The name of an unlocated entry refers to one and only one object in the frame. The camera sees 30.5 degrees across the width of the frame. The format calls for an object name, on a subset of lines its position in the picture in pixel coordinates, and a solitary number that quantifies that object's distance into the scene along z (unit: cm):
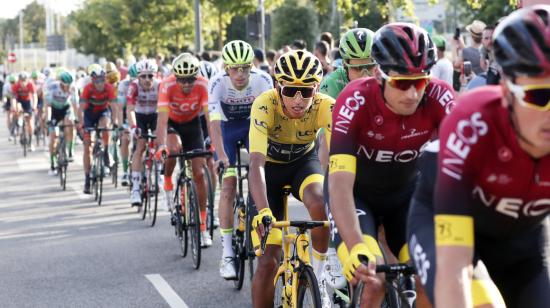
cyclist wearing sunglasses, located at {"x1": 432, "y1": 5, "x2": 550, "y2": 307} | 305
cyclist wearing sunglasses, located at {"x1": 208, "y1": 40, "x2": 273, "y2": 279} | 887
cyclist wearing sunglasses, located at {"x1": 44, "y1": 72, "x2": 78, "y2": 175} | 1766
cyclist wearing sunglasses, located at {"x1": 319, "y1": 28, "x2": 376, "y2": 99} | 688
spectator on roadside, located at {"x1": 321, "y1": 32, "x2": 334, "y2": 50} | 1613
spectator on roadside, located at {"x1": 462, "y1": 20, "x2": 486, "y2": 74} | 1235
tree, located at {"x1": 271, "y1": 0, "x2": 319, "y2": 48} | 5316
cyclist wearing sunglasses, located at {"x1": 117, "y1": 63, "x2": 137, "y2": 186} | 1490
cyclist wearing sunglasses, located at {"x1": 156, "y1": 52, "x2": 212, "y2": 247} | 1023
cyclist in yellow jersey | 621
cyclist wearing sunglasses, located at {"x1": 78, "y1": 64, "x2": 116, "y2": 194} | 1548
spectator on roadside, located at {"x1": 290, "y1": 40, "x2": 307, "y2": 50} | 1812
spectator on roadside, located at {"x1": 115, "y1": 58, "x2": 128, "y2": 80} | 2750
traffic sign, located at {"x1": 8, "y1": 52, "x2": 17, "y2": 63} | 7050
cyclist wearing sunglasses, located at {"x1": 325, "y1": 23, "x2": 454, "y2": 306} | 449
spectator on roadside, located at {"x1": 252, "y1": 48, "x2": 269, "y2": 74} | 1899
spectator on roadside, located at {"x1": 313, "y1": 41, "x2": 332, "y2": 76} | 1402
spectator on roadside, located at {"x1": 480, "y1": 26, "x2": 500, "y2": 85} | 718
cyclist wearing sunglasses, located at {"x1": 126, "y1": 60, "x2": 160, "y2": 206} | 1298
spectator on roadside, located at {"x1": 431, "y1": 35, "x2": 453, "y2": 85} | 1302
